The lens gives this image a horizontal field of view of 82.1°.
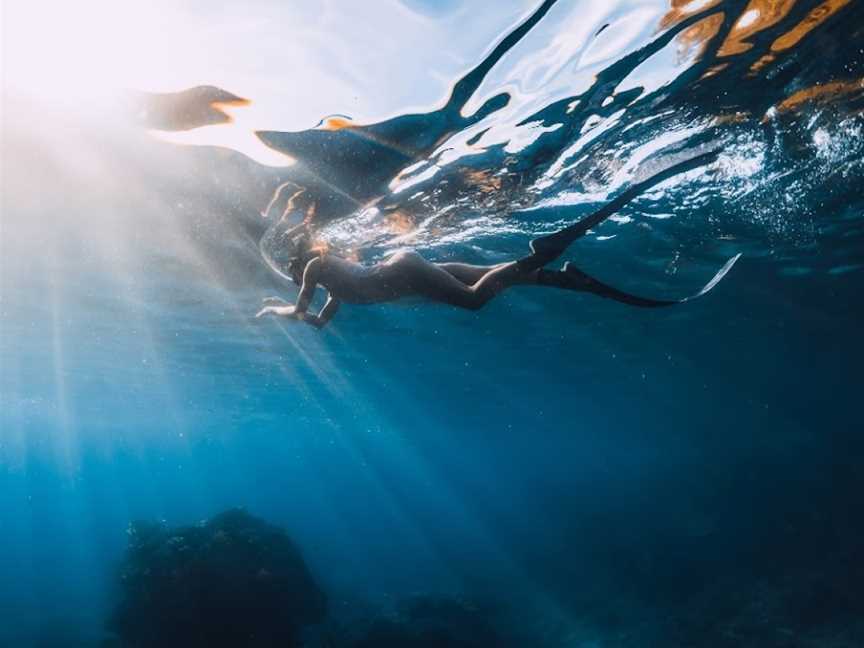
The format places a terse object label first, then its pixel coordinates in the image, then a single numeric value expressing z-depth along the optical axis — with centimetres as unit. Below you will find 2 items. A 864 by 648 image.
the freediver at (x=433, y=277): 471
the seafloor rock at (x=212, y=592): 1595
